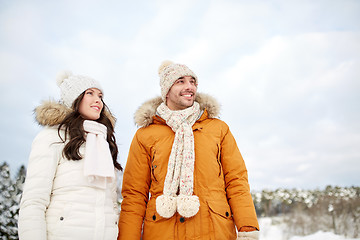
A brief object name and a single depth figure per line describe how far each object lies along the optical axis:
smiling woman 1.97
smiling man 2.45
